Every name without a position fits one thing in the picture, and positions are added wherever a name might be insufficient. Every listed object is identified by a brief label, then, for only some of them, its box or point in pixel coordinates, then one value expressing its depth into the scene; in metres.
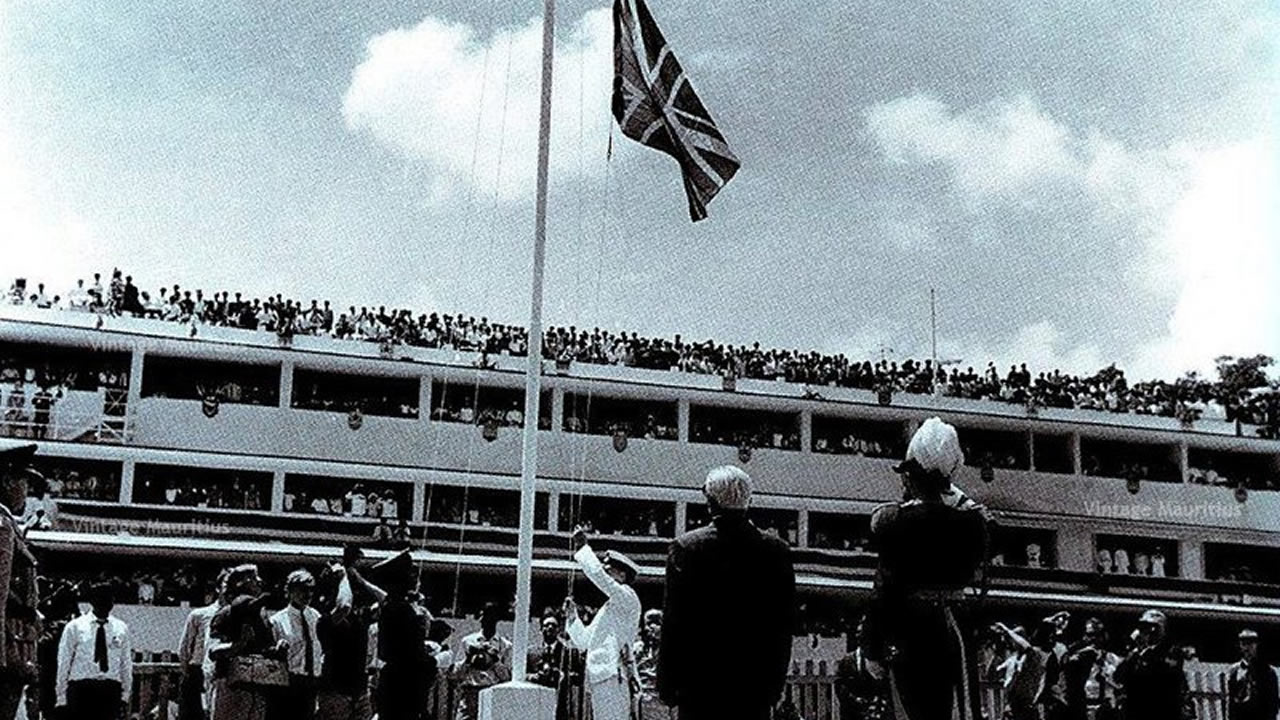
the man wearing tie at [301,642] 10.53
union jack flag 12.36
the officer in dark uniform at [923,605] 6.09
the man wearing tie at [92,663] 12.42
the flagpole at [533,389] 11.07
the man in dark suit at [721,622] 6.65
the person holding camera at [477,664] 14.99
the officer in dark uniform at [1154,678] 12.15
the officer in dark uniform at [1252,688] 15.47
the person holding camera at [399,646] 10.27
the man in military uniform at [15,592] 6.99
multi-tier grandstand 34.03
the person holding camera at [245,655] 10.02
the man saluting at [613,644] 11.15
